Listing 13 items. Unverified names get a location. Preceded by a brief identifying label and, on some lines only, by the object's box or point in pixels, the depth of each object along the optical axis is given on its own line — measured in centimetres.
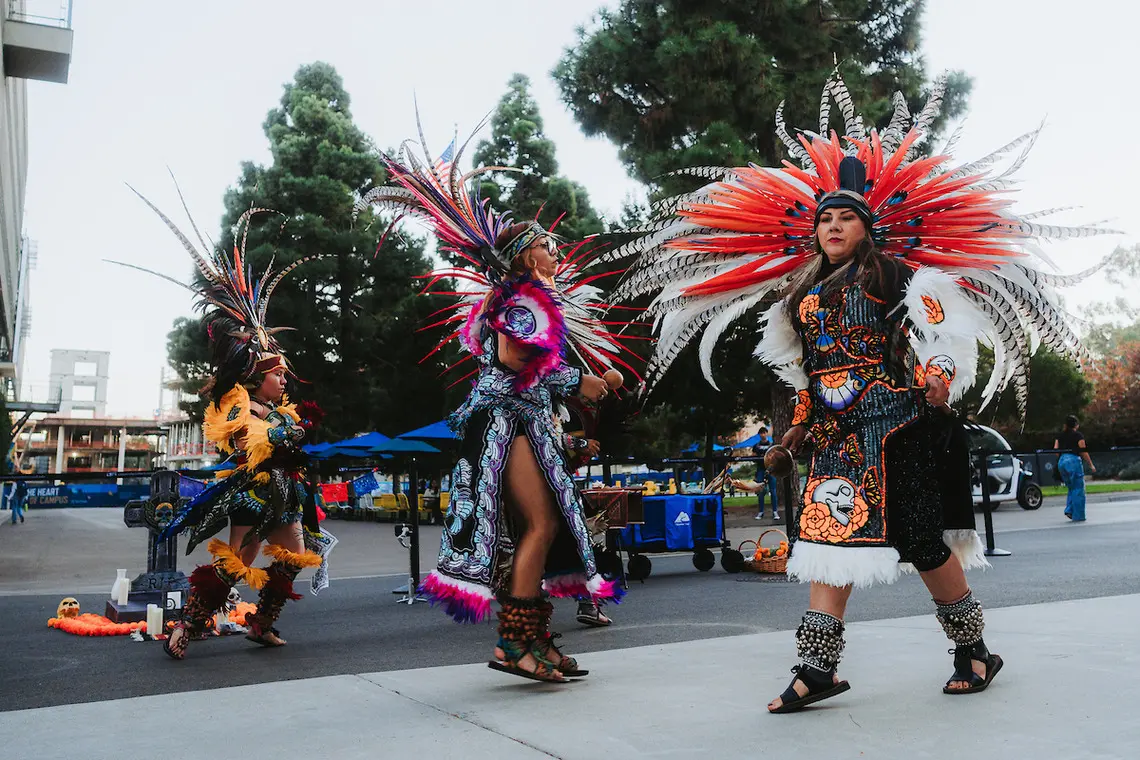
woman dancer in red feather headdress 320
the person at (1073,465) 1348
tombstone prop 608
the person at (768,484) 1795
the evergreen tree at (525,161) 2577
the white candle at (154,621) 577
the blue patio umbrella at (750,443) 2284
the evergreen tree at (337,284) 2731
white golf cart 1822
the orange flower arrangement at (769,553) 859
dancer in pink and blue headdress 375
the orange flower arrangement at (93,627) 604
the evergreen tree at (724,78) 1738
